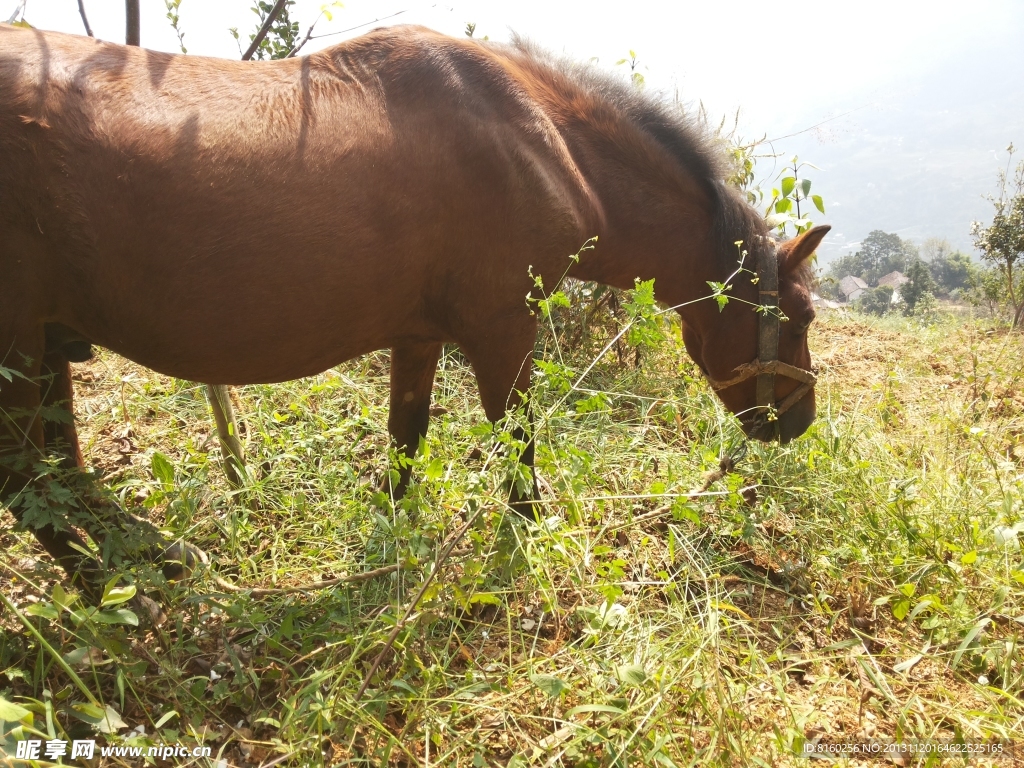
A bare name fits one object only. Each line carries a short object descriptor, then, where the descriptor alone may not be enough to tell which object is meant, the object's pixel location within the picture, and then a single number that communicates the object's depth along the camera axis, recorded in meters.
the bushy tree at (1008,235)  9.30
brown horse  1.88
